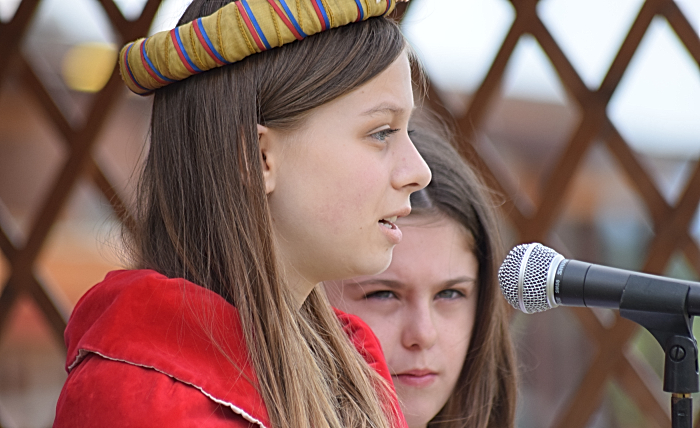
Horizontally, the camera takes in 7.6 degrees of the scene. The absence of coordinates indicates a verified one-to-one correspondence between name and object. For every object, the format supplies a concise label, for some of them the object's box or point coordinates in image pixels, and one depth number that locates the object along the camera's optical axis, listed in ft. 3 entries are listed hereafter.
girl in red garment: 12.45
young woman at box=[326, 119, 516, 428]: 13.28
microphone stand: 12.40
